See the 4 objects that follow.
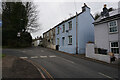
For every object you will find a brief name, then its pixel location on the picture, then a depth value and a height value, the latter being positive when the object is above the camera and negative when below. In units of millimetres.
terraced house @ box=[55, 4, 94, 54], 14444 +1888
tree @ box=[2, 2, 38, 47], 21551 +5628
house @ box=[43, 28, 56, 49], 22996 +846
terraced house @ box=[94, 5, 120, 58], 9786 +1168
